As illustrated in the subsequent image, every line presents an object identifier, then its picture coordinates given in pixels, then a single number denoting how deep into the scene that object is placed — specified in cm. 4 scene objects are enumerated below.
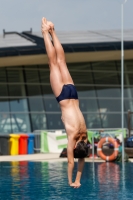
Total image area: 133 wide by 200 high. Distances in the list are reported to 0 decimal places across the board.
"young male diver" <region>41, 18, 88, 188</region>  873
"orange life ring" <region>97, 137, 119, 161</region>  2462
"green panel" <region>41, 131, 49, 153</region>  3092
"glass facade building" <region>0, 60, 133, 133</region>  3506
